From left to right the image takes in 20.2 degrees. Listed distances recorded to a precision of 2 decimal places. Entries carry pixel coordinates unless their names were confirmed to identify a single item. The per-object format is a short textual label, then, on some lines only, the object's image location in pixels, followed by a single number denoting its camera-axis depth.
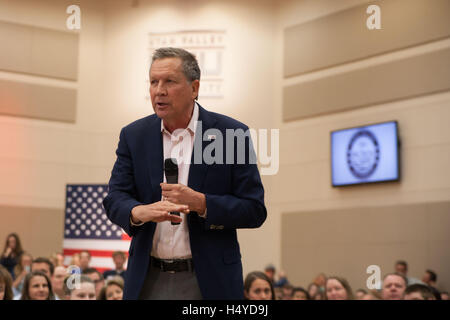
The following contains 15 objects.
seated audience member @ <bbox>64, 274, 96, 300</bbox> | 13.05
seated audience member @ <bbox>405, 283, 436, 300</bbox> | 13.63
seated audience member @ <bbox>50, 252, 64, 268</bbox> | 21.54
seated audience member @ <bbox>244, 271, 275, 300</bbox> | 12.50
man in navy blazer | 4.81
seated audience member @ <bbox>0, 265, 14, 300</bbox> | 11.57
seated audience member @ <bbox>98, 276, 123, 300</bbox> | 13.77
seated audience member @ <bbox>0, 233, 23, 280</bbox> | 22.79
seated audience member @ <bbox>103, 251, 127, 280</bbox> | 19.85
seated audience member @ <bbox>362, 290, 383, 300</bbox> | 17.85
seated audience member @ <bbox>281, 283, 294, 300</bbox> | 19.52
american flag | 20.37
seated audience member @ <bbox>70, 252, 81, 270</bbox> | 20.22
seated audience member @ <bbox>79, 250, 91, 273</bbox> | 19.88
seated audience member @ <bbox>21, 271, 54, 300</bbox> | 13.04
